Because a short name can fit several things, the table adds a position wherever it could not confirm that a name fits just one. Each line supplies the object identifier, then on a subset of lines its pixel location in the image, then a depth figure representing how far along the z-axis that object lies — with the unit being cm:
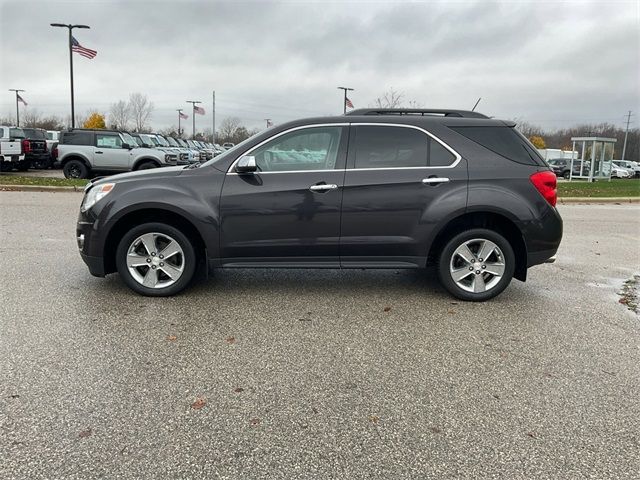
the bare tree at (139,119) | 7275
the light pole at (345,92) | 3526
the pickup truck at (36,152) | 2050
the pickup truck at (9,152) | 1880
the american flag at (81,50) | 2397
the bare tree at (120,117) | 7306
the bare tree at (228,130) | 8462
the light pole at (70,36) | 2402
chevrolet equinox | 491
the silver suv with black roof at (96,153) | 1852
